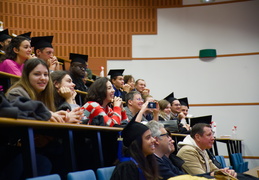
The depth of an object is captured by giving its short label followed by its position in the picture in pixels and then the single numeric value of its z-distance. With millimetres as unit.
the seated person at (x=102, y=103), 3887
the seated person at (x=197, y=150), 4387
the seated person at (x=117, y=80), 6484
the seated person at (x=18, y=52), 4572
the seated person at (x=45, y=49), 5230
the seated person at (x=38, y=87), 2922
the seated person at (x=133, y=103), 5051
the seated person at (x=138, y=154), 2848
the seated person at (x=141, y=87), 6992
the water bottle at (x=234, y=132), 9203
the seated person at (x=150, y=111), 4781
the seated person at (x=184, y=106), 7504
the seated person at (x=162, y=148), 3572
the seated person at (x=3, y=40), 5430
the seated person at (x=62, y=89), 3770
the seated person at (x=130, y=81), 7066
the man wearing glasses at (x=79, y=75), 5289
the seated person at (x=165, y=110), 6207
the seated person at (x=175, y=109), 6980
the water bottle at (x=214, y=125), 8662
